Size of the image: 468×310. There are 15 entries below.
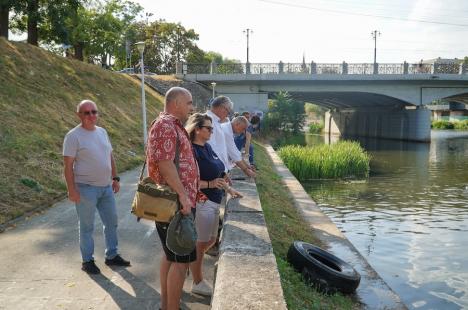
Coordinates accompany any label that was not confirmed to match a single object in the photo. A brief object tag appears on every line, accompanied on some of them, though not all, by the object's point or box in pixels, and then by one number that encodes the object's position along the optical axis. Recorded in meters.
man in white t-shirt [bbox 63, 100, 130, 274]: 4.67
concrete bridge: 39.62
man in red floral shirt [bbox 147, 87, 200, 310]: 3.41
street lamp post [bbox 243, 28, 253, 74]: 39.44
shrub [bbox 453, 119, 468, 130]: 78.12
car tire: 5.60
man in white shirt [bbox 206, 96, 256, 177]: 5.02
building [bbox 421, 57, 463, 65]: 128.55
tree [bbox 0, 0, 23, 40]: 22.74
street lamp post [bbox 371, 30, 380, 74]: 72.81
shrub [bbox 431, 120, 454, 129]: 79.94
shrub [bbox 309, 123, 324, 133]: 72.81
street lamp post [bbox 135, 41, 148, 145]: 16.37
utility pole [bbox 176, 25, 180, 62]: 65.69
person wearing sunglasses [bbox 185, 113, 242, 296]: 4.35
